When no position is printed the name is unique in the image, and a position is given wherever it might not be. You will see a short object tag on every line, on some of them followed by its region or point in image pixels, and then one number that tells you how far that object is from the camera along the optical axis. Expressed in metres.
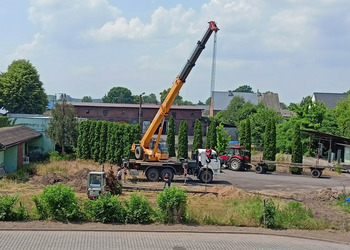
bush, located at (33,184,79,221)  16.62
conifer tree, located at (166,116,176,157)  46.19
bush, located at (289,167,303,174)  38.97
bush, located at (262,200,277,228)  17.38
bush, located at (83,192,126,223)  16.75
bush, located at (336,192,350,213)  21.77
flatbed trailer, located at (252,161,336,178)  36.50
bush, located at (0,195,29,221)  16.45
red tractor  38.81
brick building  68.94
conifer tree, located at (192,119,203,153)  45.69
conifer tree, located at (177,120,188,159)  44.38
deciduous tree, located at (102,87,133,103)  145.12
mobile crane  29.66
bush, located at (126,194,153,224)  16.88
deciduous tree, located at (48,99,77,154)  38.97
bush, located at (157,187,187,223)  16.98
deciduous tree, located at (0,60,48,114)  66.06
